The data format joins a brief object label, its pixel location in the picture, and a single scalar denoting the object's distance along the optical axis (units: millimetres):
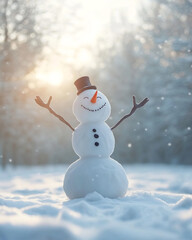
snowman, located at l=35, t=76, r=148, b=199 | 3830
